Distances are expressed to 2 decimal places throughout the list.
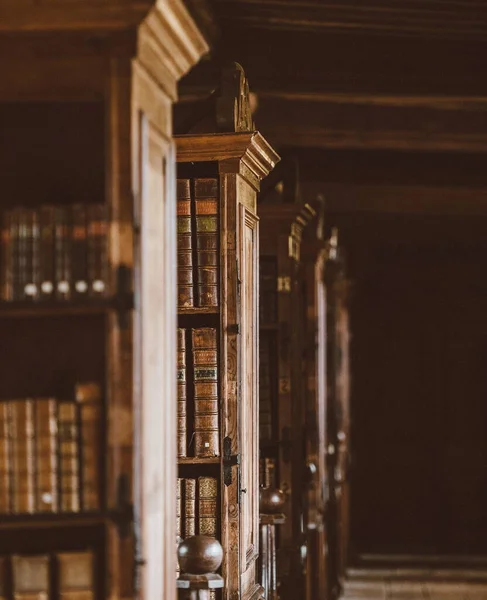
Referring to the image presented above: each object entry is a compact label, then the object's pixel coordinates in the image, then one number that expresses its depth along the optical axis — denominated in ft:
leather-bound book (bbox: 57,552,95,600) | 13.87
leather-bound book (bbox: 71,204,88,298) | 13.67
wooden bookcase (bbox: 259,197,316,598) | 29.26
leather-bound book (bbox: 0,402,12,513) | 13.75
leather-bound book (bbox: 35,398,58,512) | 13.73
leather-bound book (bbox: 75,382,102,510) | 13.72
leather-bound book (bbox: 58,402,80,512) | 13.74
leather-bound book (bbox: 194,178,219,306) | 21.42
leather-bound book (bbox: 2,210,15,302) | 13.73
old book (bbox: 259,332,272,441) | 29.24
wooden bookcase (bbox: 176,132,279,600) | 21.25
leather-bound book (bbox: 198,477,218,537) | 21.47
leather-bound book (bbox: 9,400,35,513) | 13.75
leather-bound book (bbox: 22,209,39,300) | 13.72
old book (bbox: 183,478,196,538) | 21.49
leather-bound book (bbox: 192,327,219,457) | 21.40
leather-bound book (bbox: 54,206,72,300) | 13.68
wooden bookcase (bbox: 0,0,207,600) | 13.64
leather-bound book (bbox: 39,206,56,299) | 13.71
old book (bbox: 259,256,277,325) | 29.37
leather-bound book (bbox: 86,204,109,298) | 13.66
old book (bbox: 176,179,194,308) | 21.40
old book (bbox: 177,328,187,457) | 21.40
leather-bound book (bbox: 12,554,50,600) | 13.81
